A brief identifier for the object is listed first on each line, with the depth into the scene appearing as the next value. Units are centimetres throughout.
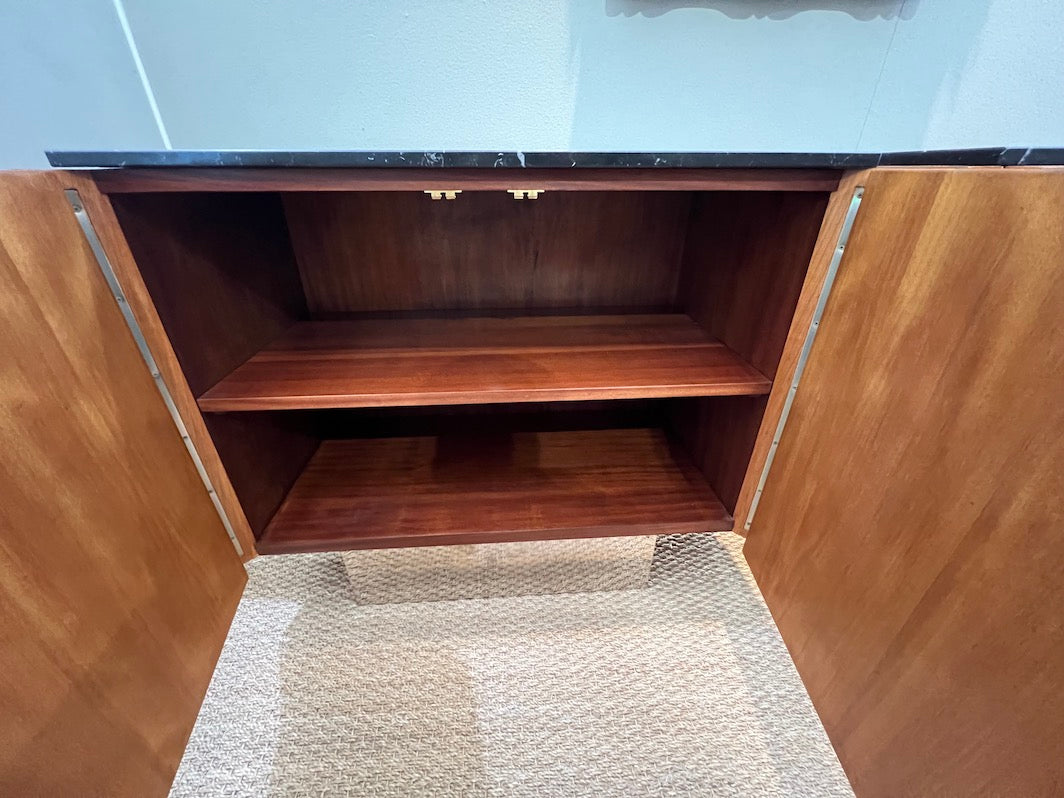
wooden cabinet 35
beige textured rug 59
